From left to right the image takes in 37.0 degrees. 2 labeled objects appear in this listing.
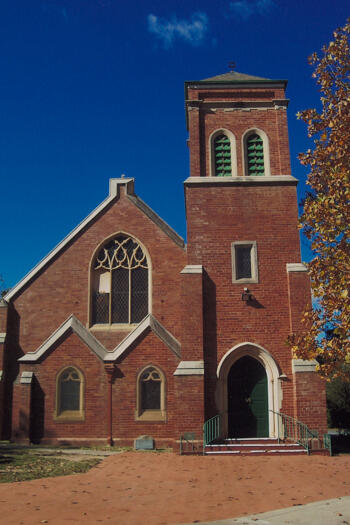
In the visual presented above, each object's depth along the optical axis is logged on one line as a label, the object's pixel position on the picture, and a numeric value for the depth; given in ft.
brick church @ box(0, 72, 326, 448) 57.06
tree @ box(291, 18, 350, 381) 31.19
